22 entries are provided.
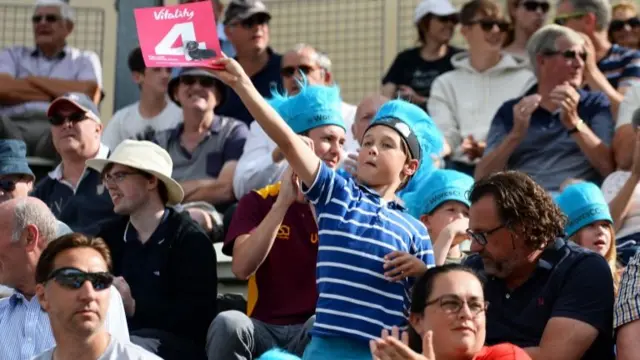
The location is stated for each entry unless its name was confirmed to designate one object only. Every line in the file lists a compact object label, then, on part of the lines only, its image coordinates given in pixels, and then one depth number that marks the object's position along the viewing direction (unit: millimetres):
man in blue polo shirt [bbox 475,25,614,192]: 18000
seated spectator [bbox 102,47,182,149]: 20750
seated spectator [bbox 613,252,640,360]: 11648
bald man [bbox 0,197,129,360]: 13148
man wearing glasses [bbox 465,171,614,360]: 12016
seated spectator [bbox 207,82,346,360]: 13852
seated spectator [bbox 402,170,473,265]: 14687
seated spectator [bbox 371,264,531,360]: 10758
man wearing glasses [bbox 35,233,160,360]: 11492
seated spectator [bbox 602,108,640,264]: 16234
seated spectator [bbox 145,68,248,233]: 19187
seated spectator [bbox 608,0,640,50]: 21187
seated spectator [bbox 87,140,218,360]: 14680
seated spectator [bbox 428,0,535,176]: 20500
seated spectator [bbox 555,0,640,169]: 19672
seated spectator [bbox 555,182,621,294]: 14523
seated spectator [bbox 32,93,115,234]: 18047
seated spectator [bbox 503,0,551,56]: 21266
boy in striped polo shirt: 11516
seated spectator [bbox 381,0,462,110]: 21703
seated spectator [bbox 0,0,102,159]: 21859
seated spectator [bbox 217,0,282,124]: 21172
